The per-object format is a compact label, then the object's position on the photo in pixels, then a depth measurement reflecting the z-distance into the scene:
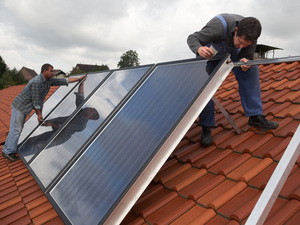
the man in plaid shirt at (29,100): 3.73
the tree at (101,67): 67.99
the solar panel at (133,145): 1.42
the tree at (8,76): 46.16
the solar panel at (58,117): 3.02
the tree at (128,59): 82.19
